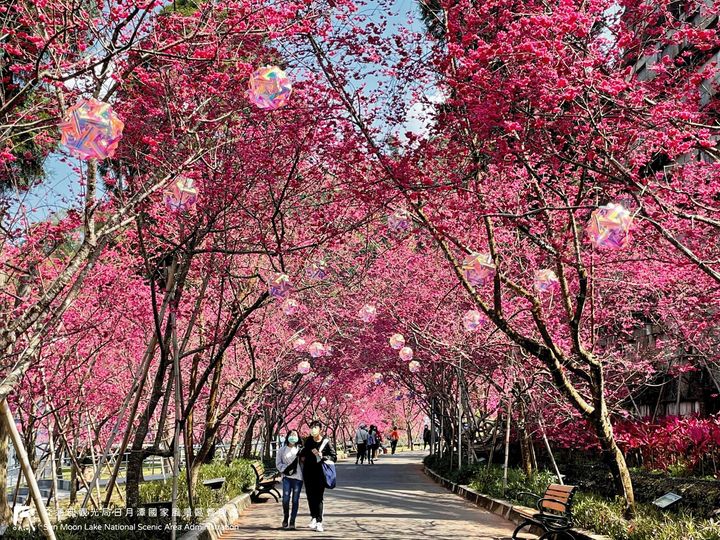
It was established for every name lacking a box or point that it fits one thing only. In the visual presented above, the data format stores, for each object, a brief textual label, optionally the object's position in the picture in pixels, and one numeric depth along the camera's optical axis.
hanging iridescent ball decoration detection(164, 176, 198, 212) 8.62
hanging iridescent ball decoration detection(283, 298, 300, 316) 14.52
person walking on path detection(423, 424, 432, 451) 46.86
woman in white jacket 13.34
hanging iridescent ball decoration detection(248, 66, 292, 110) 7.58
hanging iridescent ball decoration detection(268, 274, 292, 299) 11.27
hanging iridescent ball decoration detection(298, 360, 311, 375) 21.54
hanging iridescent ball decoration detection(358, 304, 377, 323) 16.42
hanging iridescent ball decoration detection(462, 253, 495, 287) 9.60
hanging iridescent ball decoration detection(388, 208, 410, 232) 10.74
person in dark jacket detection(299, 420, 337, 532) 13.02
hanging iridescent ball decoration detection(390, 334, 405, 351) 19.23
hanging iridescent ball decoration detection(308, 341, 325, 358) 18.88
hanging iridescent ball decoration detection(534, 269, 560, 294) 10.91
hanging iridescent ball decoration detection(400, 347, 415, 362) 18.91
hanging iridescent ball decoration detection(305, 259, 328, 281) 13.99
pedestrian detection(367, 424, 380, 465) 41.50
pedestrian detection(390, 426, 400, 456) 54.56
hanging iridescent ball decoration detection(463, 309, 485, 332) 13.88
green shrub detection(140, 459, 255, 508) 13.71
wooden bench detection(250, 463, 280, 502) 18.61
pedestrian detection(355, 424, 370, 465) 41.31
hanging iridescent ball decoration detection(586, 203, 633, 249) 7.48
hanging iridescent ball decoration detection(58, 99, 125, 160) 6.04
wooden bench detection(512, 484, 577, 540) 10.18
